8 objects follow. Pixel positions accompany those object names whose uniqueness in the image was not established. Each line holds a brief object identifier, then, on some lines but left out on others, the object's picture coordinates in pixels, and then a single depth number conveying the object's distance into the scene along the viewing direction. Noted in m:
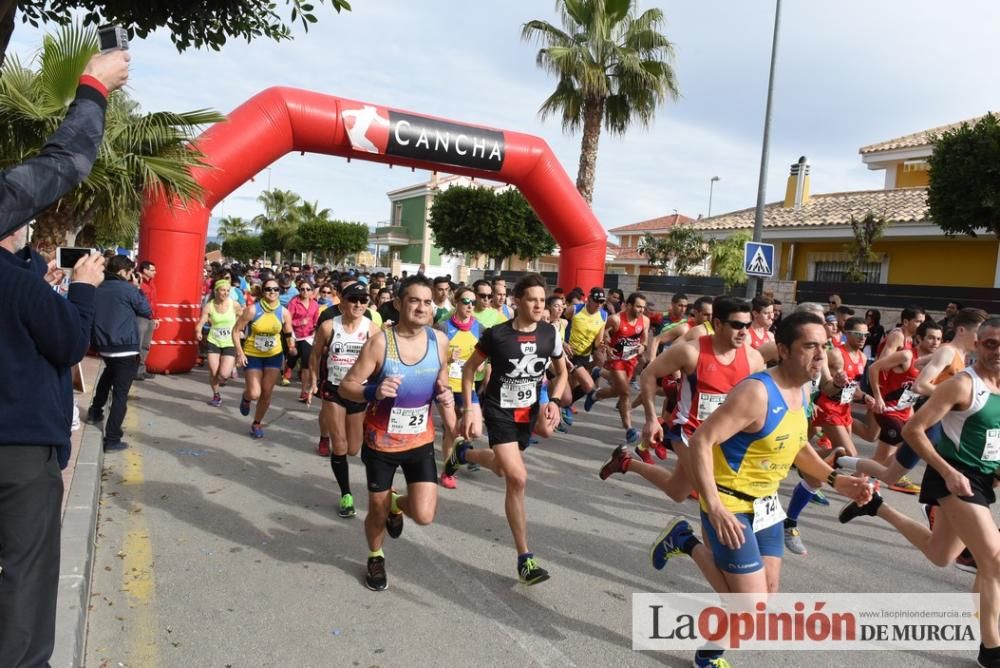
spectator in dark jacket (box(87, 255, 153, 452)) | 6.71
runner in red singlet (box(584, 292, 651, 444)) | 8.91
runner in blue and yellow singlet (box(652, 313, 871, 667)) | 3.10
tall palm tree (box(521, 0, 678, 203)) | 18.45
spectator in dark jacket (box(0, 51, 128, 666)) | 2.34
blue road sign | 12.41
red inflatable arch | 11.05
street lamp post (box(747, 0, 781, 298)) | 14.00
